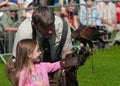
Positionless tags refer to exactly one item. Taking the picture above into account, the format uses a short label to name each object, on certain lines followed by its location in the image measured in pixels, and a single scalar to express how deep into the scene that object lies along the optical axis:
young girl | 5.77
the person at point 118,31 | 15.20
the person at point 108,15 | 14.94
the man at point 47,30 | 6.05
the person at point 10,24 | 13.11
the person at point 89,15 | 14.34
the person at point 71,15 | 14.13
